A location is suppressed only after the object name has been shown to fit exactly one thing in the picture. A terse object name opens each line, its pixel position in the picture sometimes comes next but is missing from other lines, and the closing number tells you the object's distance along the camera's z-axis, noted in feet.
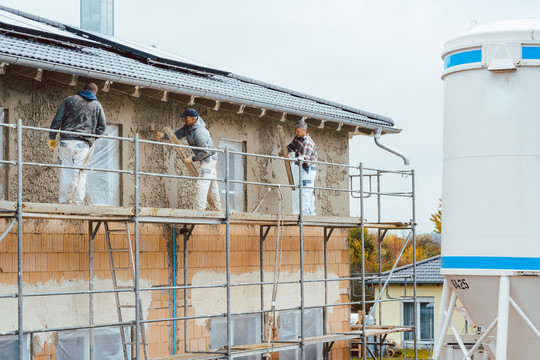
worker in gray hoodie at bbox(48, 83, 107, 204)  41.95
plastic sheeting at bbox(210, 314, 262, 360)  52.65
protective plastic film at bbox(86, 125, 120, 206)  46.06
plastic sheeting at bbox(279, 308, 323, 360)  57.62
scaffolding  37.81
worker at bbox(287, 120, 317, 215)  54.70
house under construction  42.75
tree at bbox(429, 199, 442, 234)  178.41
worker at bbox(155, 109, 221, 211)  48.03
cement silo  40.11
